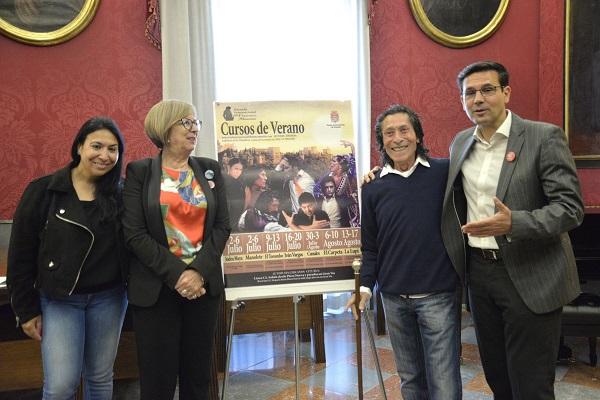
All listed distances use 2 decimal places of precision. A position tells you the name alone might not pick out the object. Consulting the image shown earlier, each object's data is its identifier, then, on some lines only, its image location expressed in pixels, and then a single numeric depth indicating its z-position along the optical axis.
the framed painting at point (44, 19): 3.22
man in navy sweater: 1.79
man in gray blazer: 1.59
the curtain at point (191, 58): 3.41
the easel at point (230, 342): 2.11
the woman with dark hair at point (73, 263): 1.72
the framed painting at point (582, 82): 3.79
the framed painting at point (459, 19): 3.95
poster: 2.18
